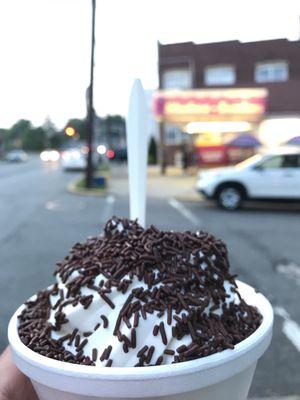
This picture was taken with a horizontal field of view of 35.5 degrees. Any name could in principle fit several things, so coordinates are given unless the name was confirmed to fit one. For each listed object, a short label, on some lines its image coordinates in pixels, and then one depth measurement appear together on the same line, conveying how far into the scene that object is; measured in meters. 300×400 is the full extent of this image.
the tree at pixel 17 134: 93.46
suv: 12.34
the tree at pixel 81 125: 64.28
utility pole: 17.09
